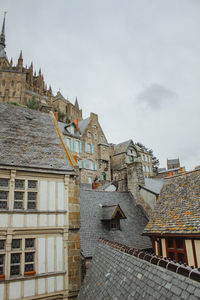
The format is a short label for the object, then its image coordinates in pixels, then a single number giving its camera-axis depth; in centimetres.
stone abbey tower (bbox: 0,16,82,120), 6759
